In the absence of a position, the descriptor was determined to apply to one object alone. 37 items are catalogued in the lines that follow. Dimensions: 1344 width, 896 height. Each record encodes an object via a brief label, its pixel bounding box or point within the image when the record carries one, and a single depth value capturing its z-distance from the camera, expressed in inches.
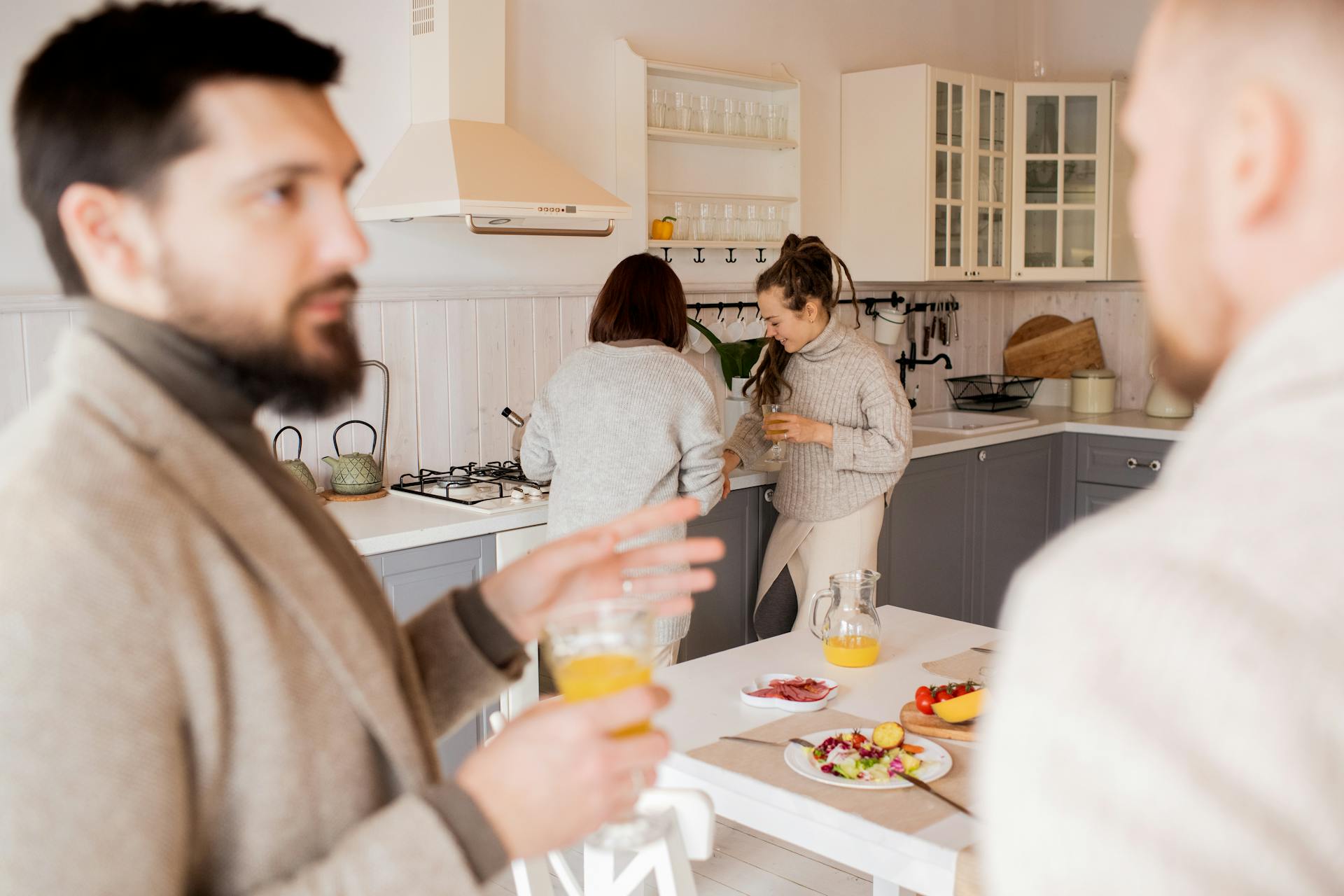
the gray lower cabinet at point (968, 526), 166.1
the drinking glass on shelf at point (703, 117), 158.6
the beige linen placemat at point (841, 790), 60.5
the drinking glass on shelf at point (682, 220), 157.9
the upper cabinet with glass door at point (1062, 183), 194.4
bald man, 18.5
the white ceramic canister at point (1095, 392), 206.1
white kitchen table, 58.2
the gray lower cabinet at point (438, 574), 110.1
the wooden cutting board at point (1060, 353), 216.8
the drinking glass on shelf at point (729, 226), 162.6
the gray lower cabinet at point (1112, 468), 186.4
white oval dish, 76.2
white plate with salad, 64.5
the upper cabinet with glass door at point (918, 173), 179.9
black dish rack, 207.0
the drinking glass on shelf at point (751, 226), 165.3
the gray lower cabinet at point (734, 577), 140.9
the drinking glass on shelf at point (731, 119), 160.9
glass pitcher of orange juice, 85.4
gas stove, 122.8
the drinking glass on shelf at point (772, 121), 168.7
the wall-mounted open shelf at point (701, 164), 152.5
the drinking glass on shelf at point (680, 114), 156.8
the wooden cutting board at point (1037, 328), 220.1
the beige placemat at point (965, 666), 82.9
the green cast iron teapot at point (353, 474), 126.6
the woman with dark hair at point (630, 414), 115.0
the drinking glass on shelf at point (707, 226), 160.1
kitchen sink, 188.7
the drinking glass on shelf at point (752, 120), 164.6
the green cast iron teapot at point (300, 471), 122.7
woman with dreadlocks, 130.6
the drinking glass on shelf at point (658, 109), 154.6
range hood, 120.7
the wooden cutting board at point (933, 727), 70.8
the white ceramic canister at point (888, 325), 193.9
